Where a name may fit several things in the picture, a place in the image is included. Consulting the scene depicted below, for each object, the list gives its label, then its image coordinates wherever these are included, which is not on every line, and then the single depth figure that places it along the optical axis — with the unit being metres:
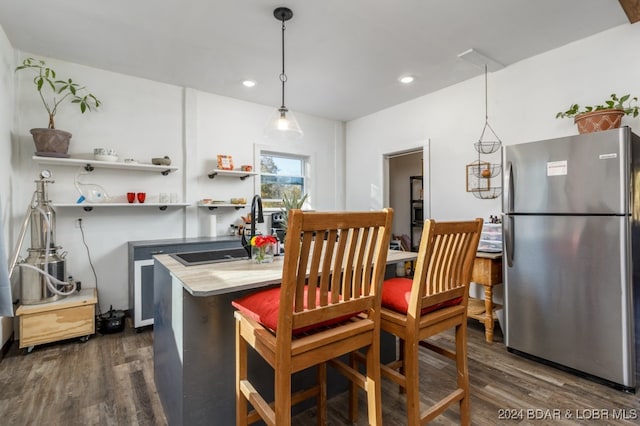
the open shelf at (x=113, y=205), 2.88
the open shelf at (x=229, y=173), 3.72
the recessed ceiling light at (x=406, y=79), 3.41
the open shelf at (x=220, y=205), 3.68
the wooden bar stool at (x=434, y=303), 1.42
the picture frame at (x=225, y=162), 3.82
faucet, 1.88
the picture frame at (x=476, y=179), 3.32
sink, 2.06
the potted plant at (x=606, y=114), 2.28
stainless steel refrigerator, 1.99
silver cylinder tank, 2.64
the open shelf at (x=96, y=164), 2.84
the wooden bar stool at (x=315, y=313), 1.09
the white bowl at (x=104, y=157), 3.06
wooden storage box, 2.53
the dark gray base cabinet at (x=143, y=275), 2.99
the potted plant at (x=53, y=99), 2.77
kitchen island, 1.43
